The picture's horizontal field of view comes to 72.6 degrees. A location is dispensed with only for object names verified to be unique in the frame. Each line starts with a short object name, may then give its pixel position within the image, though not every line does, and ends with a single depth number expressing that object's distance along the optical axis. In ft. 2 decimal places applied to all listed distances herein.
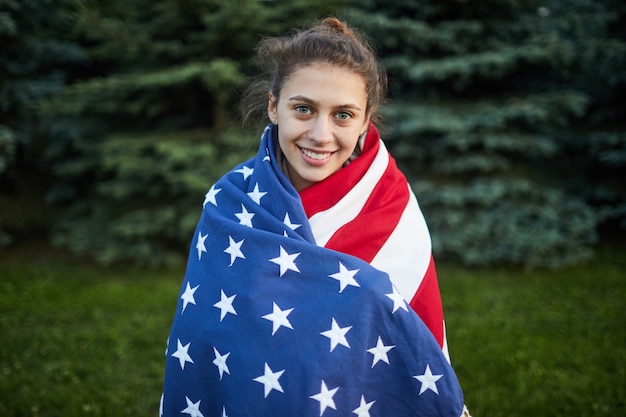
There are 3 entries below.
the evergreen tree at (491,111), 17.80
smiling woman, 5.30
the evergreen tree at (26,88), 17.28
